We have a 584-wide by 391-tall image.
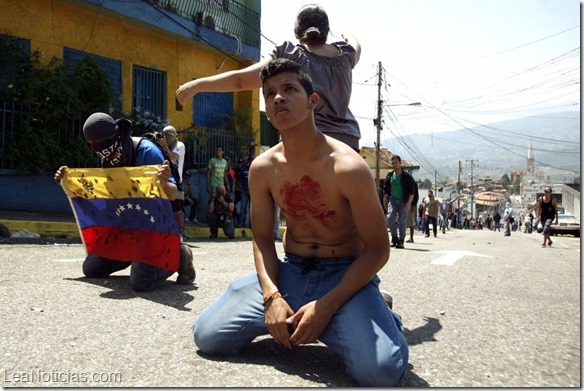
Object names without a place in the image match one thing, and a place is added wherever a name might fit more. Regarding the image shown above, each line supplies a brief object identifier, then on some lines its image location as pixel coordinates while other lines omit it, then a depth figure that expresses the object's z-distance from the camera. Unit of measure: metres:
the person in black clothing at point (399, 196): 11.70
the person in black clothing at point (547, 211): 15.11
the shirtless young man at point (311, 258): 2.65
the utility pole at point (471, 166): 113.13
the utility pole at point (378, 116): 38.12
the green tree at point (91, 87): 12.41
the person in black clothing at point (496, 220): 51.22
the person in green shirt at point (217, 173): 12.66
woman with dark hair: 3.58
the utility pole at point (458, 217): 65.86
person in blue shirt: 4.65
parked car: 32.09
